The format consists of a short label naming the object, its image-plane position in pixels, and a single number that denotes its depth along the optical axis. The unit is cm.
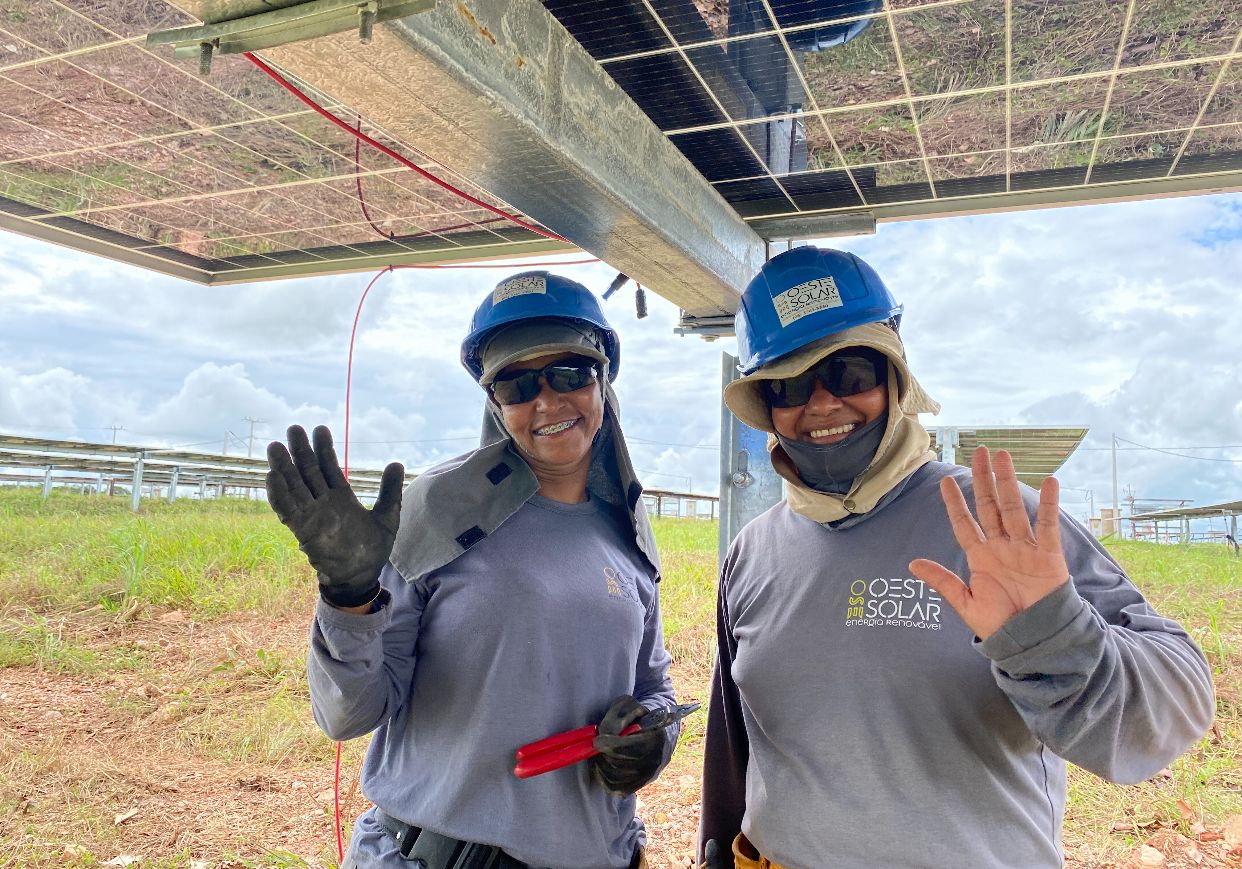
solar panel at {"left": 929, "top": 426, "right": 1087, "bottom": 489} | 1106
